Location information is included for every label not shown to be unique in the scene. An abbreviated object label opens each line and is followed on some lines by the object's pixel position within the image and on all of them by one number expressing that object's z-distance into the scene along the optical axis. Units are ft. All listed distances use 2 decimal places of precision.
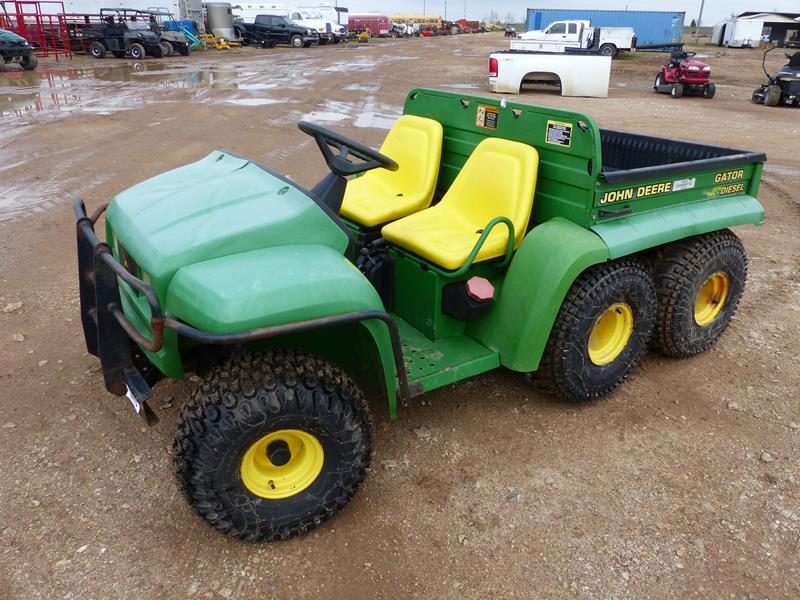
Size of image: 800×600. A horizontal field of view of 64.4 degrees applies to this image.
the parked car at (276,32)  111.75
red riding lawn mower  53.88
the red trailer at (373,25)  179.52
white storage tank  114.42
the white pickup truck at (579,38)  62.44
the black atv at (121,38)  79.36
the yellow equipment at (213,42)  104.11
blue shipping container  137.39
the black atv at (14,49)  59.31
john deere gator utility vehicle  7.57
